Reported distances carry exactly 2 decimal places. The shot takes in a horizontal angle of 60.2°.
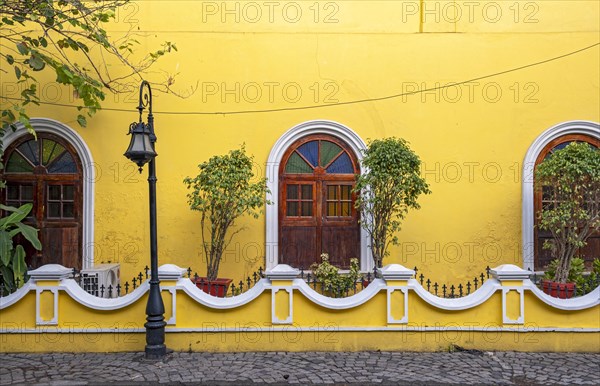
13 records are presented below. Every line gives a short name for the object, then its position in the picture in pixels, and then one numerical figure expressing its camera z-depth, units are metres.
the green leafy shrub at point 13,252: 6.23
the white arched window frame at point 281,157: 8.53
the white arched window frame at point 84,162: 8.52
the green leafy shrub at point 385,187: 7.52
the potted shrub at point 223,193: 7.52
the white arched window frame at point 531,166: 8.66
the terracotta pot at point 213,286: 7.07
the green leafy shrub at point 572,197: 7.02
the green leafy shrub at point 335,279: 6.98
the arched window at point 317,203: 8.64
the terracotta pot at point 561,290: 6.74
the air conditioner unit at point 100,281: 7.41
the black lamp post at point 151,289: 6.05
